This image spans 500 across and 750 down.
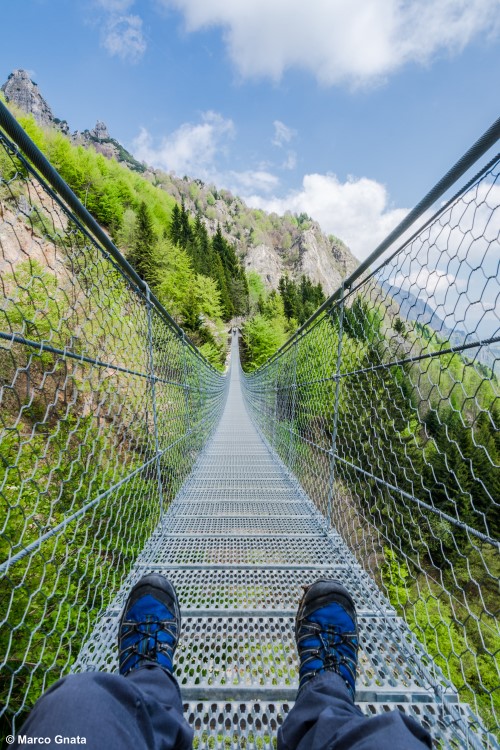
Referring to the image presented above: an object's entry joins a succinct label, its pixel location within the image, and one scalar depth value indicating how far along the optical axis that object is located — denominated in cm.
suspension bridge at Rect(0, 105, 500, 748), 76
